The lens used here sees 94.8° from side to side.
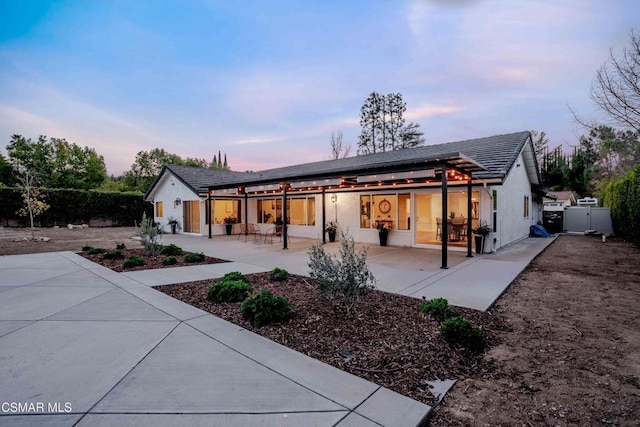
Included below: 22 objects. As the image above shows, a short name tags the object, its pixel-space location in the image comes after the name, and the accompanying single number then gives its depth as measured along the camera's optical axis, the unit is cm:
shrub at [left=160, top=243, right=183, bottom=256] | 919
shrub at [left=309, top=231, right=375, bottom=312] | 382
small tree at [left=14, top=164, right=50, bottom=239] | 1362
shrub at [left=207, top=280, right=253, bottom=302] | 455
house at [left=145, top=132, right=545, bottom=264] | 913
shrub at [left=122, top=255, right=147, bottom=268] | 712
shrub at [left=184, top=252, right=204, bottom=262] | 804
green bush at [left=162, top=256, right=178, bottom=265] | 755
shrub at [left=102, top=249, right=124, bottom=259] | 830
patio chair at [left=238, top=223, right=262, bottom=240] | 1617
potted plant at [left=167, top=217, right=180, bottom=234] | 1791
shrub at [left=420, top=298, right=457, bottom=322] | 385
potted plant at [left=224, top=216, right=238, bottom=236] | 1683
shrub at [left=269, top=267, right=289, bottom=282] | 603
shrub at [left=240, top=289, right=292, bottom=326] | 364
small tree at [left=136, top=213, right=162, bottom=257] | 877
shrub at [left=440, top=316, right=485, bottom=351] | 308
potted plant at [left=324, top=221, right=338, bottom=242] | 1339
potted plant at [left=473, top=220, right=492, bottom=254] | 947
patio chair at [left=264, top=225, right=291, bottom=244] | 1462
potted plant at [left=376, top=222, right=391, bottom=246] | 1180
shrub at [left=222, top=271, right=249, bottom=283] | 543
